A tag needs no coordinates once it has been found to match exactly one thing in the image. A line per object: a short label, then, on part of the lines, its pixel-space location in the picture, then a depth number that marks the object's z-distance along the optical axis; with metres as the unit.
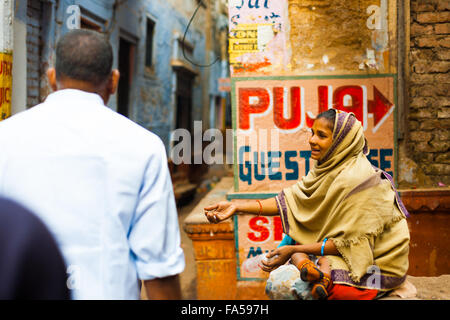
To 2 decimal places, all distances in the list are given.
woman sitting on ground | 2.42
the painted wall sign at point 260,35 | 4.36
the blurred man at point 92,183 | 1.41
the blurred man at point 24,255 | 1.37
